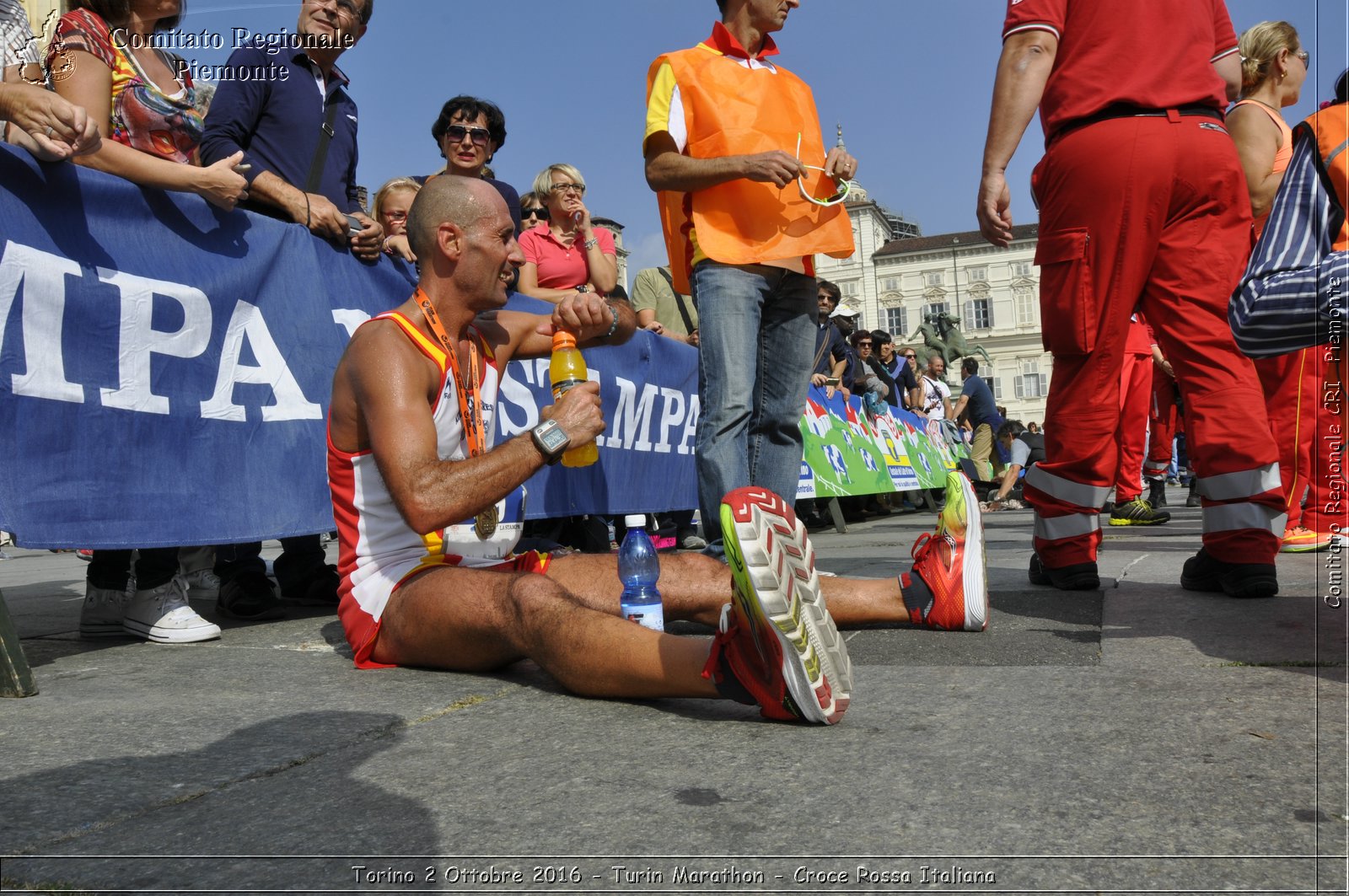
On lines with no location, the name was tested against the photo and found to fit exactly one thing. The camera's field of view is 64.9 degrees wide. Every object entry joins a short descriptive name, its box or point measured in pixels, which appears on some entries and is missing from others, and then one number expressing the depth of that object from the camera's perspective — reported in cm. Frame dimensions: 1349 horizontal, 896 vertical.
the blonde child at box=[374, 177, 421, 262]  595
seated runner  210
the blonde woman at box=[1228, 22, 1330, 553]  415
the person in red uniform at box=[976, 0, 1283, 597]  354
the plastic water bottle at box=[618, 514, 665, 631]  293
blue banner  317
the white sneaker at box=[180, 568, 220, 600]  506
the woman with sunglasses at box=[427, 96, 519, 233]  557
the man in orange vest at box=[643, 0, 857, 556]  394
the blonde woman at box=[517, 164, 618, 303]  643
